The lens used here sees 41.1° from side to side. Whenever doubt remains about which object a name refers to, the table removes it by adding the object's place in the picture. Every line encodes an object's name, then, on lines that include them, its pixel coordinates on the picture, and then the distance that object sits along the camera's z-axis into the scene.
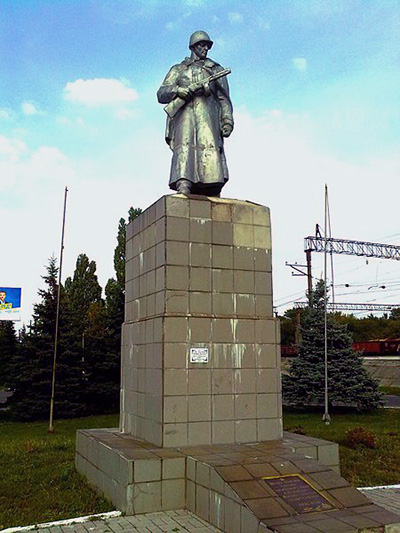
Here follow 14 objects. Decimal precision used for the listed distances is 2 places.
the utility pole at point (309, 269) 24.91
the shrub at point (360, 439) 9.67
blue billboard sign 21.05
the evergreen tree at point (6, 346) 19.22
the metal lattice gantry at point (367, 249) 36.26
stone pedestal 5.70
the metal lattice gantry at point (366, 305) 50.89
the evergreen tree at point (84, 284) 35.16
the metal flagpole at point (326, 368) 14.43
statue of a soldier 7.60
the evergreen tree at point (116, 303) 20.05
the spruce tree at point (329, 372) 16.53
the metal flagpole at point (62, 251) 14.88
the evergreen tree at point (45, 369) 18.31
